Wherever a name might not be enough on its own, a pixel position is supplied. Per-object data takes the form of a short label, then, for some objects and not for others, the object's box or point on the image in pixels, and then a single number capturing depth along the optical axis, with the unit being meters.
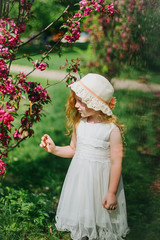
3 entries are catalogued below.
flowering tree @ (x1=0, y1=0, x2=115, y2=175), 2.65
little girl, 2.27
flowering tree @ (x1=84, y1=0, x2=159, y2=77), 2.68
